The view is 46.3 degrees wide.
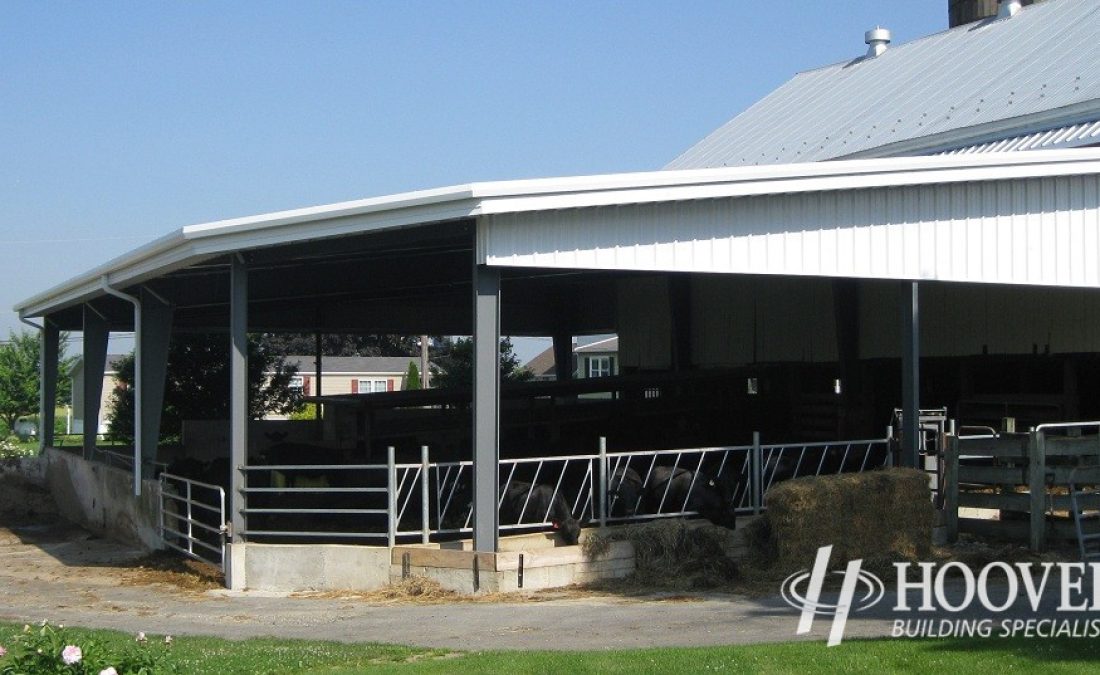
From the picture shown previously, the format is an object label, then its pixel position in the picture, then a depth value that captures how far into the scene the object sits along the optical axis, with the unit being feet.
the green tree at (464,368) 155.12
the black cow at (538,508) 41.24
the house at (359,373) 226.17
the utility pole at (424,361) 144.46
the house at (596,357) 225.76
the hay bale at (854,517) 40.78
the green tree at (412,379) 160.56
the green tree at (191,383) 106.32
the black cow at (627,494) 44.65
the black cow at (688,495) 43.49
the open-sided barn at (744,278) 39.93
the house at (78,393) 209.06
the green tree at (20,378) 181.88
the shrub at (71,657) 23.21
